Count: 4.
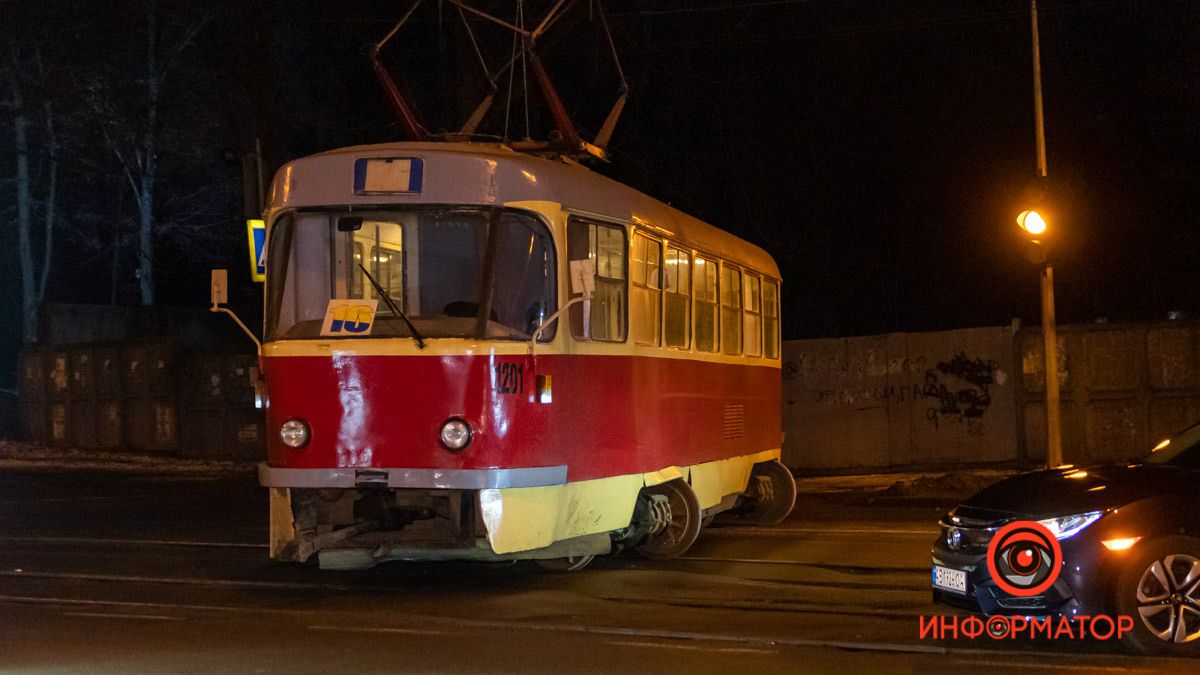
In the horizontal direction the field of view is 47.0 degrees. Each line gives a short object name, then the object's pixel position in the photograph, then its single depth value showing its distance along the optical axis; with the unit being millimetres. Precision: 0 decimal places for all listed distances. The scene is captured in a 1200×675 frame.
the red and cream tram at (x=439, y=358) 9797
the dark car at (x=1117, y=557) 7746
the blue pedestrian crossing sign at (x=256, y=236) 17891
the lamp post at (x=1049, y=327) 17688
